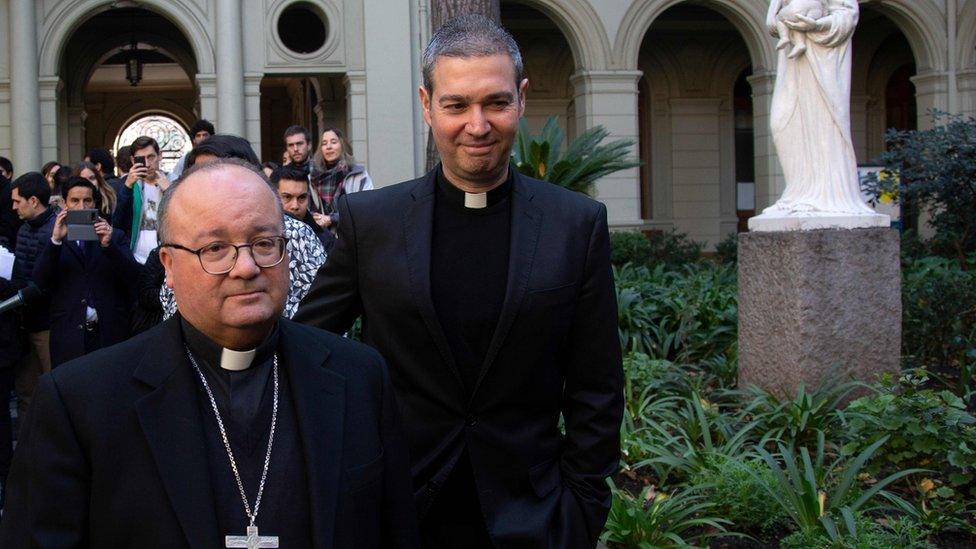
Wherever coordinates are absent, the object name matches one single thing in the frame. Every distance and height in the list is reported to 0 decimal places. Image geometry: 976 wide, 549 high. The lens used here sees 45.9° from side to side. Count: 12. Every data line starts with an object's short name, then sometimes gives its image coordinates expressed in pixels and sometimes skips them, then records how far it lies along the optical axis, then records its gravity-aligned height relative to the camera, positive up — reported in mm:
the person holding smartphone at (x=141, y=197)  7566 +467
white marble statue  7234 +853
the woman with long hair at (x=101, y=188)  7871 +546
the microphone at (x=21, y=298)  5969 -153
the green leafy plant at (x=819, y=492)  4570 -1013
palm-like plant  11938 +1021
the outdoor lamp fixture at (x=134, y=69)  18547 +3178
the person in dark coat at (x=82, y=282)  6578 -86
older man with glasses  1962 -288
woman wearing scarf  7812 +590
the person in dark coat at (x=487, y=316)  2729 -141
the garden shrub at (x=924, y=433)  5168 -865
